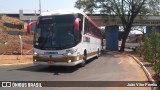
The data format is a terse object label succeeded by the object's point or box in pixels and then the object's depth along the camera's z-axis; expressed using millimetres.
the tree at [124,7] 46094
